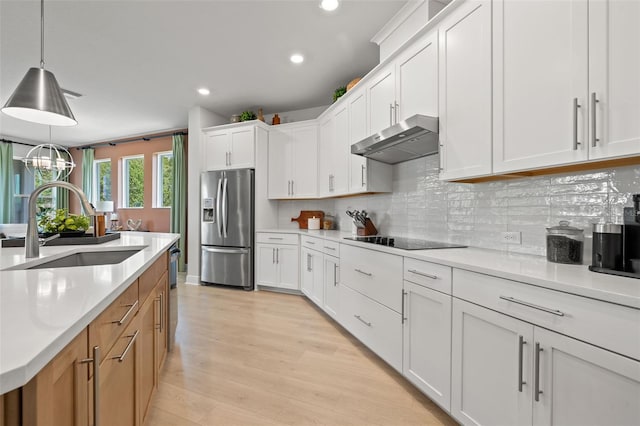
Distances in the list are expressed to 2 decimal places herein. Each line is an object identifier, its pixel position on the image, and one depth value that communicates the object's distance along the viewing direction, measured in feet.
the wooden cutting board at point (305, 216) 14.53
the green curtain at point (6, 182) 19.61
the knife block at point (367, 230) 10.36
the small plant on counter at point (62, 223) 6.69
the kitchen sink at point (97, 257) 5.63
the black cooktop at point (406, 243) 6.62
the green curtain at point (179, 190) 18.31
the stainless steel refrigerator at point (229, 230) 13.80
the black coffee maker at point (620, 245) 3.70
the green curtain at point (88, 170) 22.24
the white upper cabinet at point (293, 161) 13.66
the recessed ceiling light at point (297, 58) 10.34
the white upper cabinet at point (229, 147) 14.14
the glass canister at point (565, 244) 4.48
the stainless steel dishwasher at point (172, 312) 7.51
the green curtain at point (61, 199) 23.21
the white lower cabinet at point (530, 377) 2.97
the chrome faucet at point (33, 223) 4.50
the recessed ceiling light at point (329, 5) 7.70
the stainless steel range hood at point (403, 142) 6.45
